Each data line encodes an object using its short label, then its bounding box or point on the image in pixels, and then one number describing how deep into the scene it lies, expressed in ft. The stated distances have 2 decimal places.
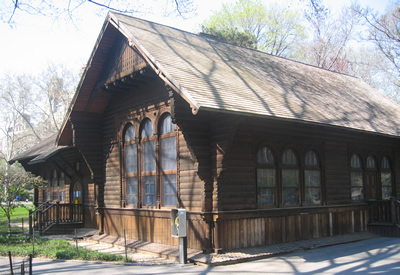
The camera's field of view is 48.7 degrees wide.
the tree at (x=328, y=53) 132.67
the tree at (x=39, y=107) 157.17
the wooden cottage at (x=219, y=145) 39.01
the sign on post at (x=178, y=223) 36.01
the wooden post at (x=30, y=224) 61.71
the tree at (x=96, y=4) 31.56
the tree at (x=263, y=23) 140.05
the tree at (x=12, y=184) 59.26
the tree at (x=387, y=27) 95.81
